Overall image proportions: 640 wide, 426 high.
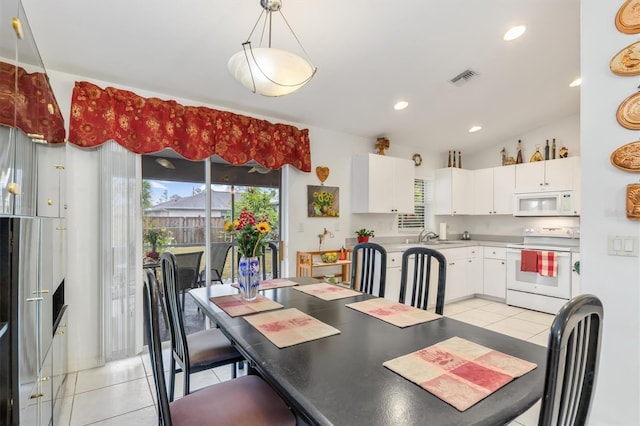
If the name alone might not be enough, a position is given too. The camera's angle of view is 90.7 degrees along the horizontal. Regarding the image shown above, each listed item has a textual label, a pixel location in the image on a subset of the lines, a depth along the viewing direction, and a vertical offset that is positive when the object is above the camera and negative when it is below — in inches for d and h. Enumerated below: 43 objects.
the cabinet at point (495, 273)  188.1 -36.0
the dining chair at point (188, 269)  130.1 -23.0
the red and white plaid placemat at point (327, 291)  83.1 -21.7
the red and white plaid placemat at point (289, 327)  53.2 -21.1
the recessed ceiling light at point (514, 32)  105.6 +61.7
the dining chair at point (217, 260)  136.3 -20.2
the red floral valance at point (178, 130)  104.0 +32.3
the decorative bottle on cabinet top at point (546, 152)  185.1 +35.8
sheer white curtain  109.1 -12.6
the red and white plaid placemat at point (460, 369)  36.8 -20.9
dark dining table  33.1 -21.1
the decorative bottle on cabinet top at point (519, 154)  197.2 +37.2
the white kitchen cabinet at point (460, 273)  185.8 -35.7
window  213.0 +5.8
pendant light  62.5 +29.5
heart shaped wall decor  162.7 +21.2
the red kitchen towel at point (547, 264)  164.1 -26.2
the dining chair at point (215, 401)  44.1 -32.4
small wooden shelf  149.6 -24.5
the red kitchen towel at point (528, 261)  169.6 -25.7
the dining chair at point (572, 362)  26.3 -13.4
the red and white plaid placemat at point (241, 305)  68.4 -21.2
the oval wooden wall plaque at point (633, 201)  66.4 +2.6
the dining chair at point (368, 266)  94.9 -16.4
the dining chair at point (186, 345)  65.7 -32.1
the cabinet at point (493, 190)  194.4 +15.3
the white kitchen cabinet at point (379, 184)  169.0 +16.4
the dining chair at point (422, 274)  76.3 -15.7
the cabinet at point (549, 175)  167.8 +21.5
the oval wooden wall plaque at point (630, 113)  67.2 +21.8
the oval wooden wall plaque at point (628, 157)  66.9 +12.1
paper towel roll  214.5 -11.8
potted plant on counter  171.0 -11.6
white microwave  168.4 +5.5
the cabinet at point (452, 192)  207.6 +14.7
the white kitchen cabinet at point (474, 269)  196.7 -35.0
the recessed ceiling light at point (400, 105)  146.9 +51.1
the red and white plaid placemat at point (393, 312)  62.7 -21.3
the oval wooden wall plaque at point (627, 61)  67.4 +33.2
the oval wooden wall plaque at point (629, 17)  67.7 +42.7
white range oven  162.7 -33.3
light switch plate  68.1 -7.0
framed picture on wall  160.1 +6.6
